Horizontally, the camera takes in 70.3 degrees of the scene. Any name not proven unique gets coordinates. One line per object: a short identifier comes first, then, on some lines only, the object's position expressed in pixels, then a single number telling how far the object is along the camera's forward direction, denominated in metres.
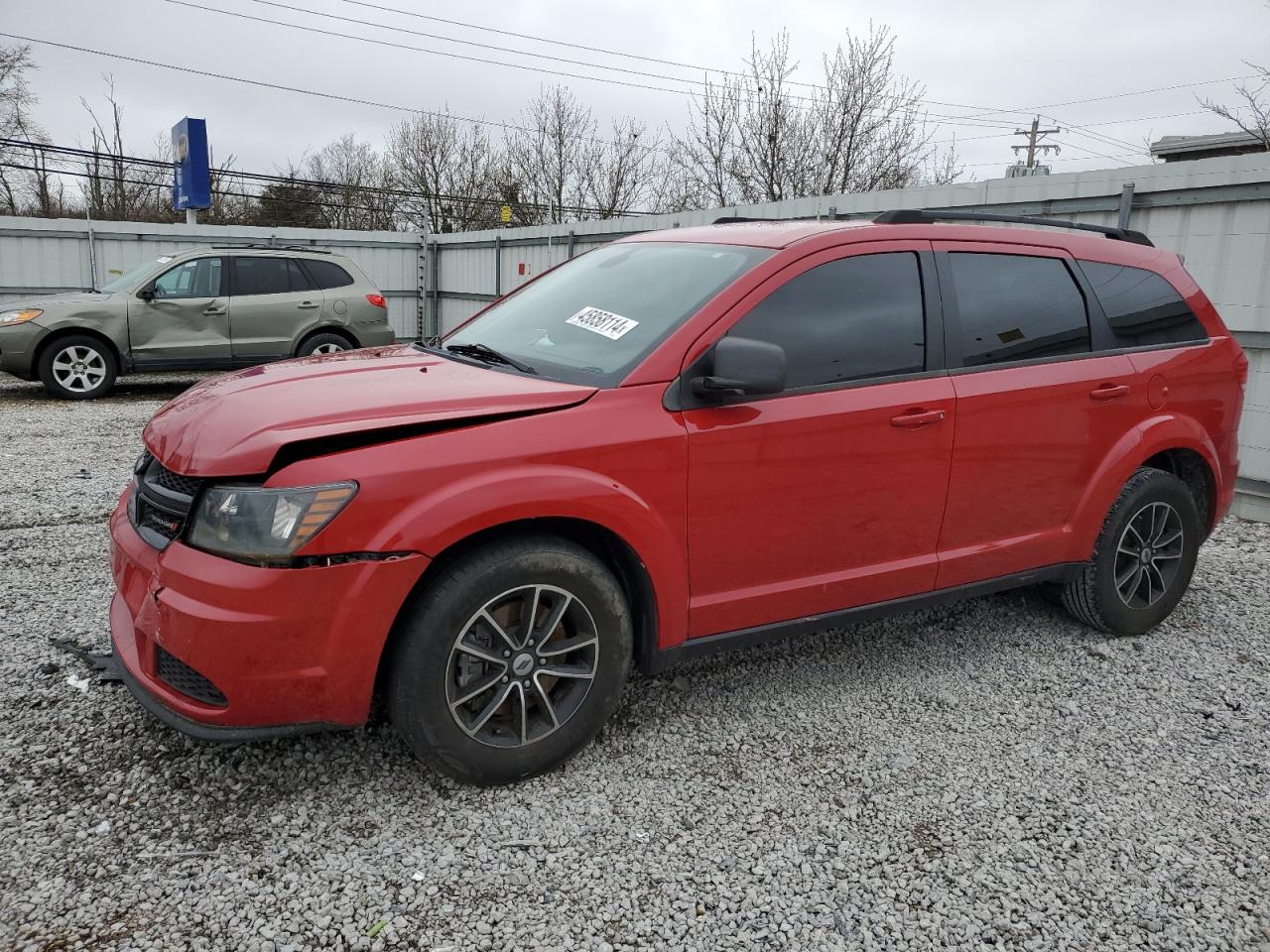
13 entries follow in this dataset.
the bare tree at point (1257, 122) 17.78
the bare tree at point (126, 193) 26.39
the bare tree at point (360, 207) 30.27
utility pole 44.25
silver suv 10.21
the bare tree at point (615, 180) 31.23
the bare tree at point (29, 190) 24.58
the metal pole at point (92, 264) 14.84
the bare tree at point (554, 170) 31.36
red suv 2.44
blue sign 16.69
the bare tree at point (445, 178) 31.30
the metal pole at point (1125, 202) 6.97
